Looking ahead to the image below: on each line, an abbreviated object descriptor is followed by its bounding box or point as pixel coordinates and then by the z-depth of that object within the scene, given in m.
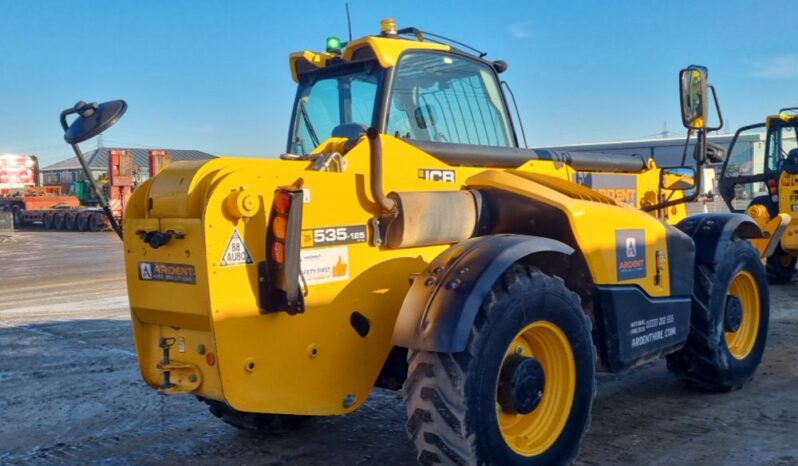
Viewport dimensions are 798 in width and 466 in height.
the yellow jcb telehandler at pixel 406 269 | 3.43
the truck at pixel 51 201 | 26.45
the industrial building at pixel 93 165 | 61.75
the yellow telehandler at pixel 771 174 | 11.20
